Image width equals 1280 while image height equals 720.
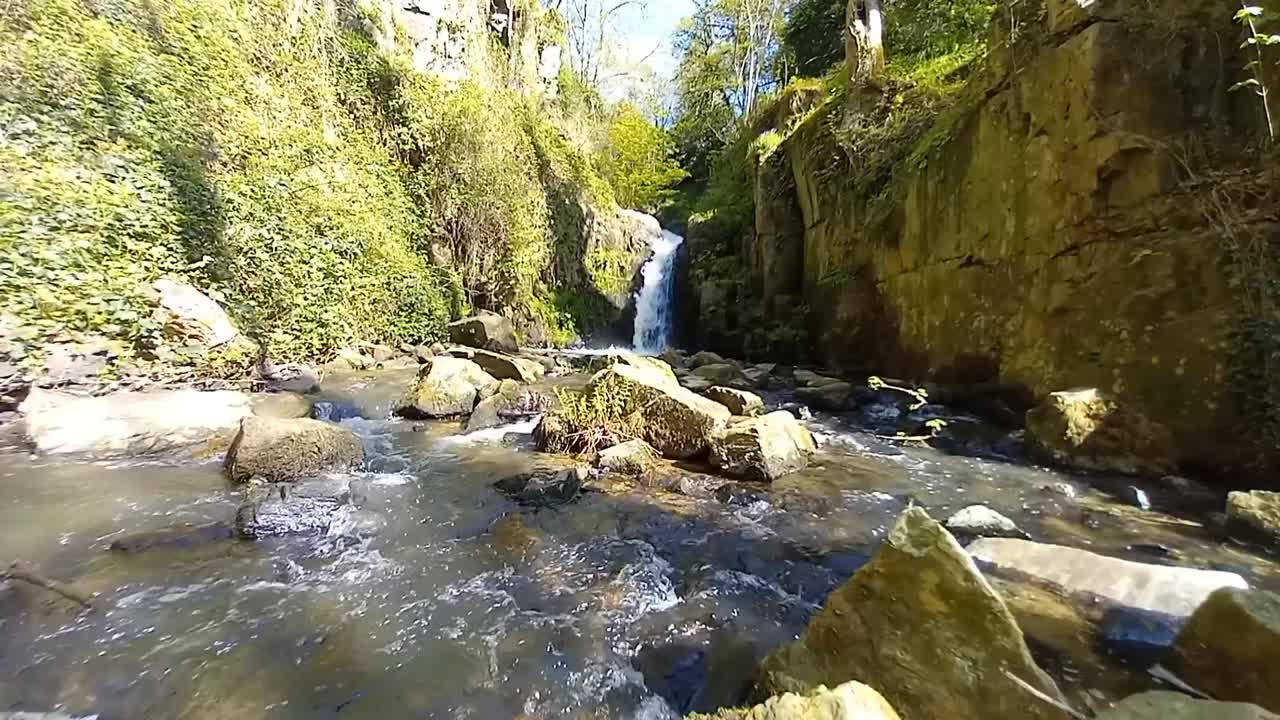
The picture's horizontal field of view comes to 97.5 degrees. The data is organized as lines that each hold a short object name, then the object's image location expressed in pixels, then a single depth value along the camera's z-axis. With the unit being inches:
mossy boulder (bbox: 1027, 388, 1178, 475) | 175.2
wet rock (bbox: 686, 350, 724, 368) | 427.7
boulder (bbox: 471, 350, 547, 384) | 325.1
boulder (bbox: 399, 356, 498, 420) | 263.6
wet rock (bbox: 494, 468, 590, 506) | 168.9
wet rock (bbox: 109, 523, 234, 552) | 130.2
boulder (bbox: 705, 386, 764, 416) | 238.8
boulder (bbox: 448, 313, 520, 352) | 456.1
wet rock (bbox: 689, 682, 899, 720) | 57.4
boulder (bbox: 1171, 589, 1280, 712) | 62.2
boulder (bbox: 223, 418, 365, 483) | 170.7
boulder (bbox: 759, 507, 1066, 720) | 63.9
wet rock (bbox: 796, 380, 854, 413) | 300.5
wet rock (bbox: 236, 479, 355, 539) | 140.4
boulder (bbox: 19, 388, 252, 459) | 190.1
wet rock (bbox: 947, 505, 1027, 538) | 140.5
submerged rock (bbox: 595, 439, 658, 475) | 193.2
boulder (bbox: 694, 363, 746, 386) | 362.9
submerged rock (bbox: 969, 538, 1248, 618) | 92.2
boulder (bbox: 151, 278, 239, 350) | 258.7
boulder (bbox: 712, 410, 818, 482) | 187.3
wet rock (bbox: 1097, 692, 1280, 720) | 51.8
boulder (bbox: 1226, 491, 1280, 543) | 130.9
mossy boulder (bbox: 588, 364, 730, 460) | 205.0
